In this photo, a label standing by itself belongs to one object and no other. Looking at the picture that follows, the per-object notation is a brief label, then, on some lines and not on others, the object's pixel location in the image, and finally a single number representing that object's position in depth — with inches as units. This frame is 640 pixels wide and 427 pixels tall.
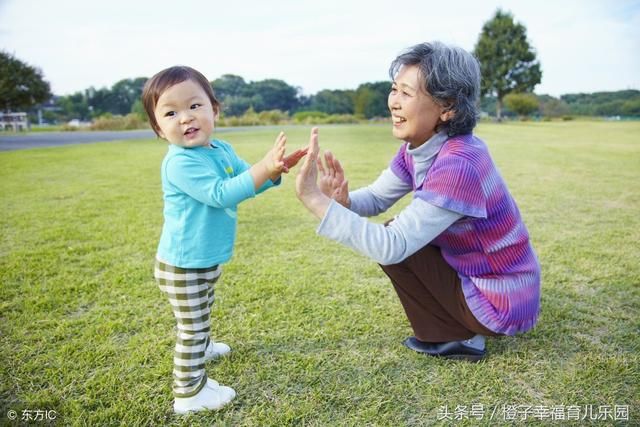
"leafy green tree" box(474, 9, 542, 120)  1587.1
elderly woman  70.4
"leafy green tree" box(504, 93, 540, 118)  1643.7
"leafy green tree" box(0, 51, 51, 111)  986.1
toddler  66.2
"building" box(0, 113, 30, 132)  932.3
